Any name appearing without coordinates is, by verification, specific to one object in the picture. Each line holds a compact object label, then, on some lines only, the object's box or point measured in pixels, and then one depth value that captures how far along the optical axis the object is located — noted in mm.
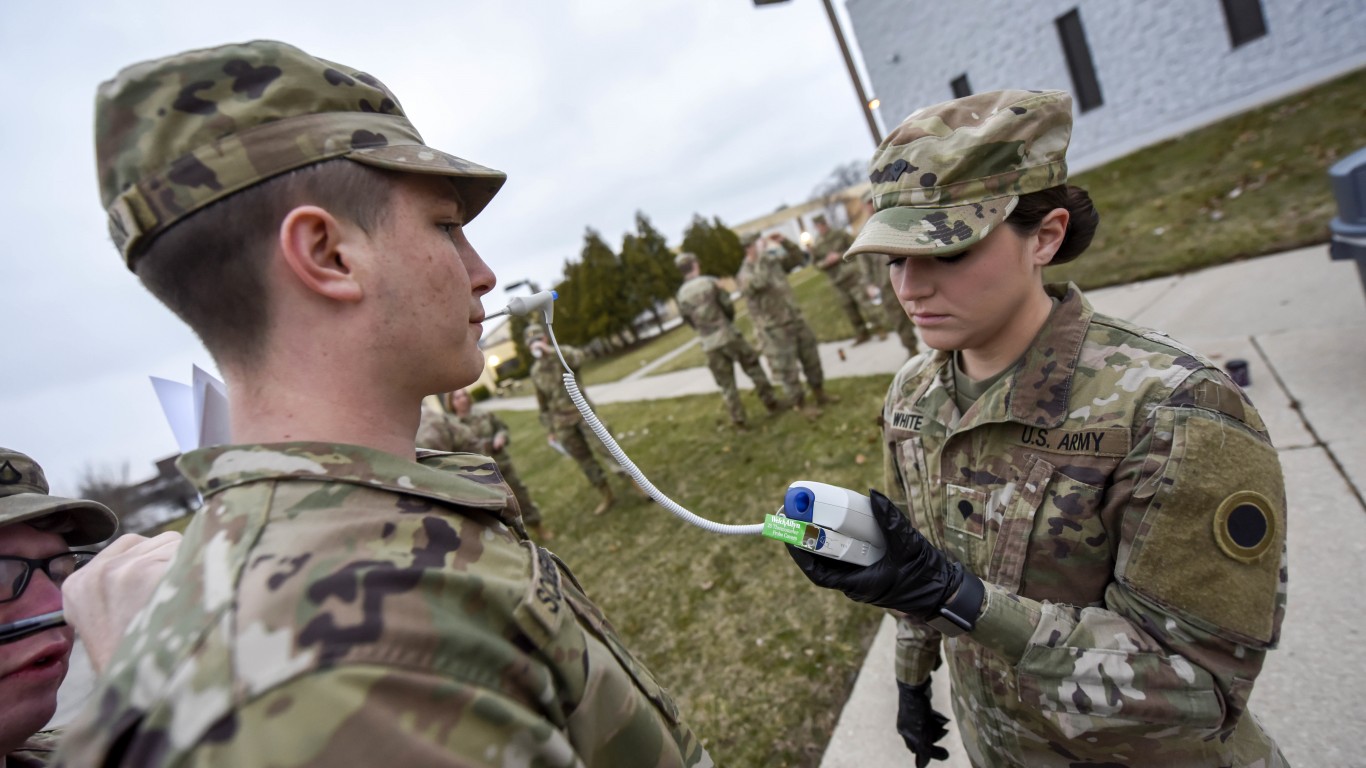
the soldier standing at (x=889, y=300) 7496
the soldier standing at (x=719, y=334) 7586
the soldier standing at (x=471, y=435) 5668
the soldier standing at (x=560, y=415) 7047
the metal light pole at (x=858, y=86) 8773
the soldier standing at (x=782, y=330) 7270
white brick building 10688
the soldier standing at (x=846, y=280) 9281
